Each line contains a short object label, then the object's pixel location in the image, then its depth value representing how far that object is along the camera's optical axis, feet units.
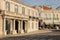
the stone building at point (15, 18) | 56.12
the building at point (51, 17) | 119.90
